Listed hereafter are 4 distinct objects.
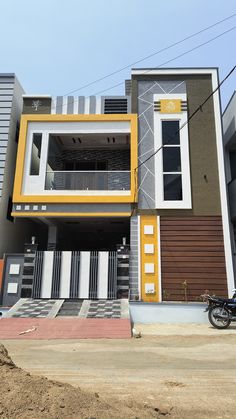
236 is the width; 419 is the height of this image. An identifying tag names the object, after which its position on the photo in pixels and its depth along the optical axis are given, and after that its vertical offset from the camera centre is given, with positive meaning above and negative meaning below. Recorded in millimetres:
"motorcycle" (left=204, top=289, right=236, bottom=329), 9922 -726
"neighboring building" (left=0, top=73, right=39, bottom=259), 13938 +5694
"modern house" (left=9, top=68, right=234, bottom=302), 12711 +3817
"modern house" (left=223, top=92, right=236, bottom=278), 14750 +6737
